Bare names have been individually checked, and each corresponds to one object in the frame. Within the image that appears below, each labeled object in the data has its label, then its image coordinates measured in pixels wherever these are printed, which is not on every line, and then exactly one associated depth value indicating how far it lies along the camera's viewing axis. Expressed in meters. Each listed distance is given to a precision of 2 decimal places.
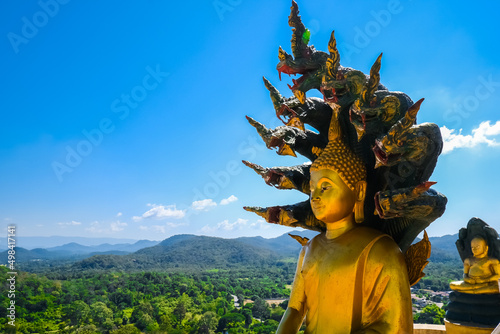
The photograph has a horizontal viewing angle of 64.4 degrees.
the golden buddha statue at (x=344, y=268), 3.46
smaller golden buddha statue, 6.86
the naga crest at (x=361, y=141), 3.41
